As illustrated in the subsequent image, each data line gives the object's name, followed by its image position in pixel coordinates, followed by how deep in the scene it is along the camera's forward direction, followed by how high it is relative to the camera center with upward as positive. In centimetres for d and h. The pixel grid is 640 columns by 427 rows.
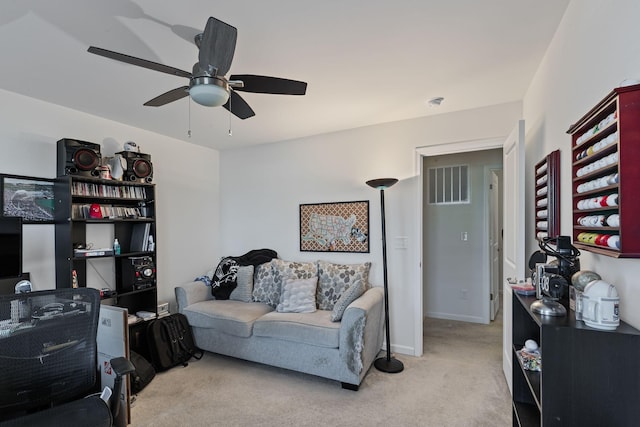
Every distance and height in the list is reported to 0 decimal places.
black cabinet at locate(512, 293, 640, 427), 101 -53
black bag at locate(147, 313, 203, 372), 292 -120
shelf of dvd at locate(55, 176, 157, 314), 265 -18
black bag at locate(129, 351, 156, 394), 256 -131
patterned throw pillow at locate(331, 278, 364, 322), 278 -74
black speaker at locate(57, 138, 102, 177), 263 +52
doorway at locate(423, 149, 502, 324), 409 -25
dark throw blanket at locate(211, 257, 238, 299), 365 -73
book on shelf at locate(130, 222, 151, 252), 321 -20
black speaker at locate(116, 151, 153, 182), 305 +50
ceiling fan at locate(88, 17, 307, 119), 135 +72
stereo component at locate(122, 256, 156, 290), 305 -54
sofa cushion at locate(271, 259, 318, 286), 345 -59
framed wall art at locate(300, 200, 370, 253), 349 -12
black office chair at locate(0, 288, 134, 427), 154 -75
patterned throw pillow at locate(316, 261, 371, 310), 325 -67
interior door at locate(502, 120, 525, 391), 222 -3
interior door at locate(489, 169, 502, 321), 416 -30
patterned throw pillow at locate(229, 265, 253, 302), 360 -79
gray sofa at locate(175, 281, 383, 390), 257 -106
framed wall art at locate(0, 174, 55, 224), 247 +17
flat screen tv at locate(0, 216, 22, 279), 215 -19
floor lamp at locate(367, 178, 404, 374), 290 -88
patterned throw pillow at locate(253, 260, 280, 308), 351 -80
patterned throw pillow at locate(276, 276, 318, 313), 311 -81
